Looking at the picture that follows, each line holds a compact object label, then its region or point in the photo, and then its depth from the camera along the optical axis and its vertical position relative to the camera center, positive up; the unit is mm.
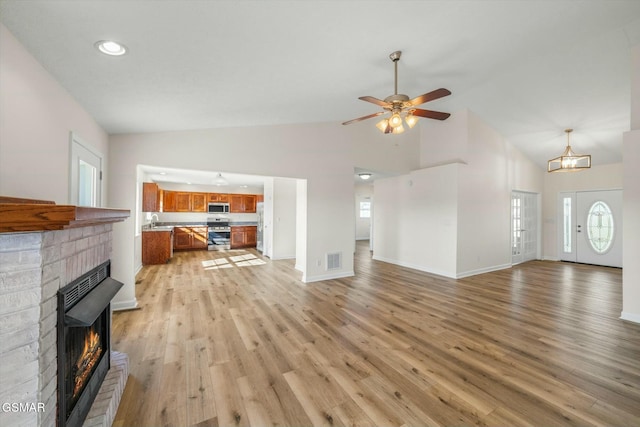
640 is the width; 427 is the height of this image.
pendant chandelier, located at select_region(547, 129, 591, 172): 5152 +1193
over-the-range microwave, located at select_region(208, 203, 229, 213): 8887 +240
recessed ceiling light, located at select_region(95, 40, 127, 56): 1692 +1135
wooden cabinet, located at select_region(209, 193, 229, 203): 8905 +597
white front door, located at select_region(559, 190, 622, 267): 6300 -227
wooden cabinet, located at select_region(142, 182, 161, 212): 5730 +404
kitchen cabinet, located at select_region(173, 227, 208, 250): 8195 -768
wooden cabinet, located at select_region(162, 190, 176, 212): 8188 +427
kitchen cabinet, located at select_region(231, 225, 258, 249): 8781 -746
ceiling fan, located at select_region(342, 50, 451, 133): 2624 +1215
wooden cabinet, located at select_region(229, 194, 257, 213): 9234 +439
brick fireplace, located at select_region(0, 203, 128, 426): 955 -442
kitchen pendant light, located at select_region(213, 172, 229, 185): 7115 +1065
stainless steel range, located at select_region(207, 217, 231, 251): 8531 -692
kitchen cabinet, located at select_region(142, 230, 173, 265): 6273 -818
